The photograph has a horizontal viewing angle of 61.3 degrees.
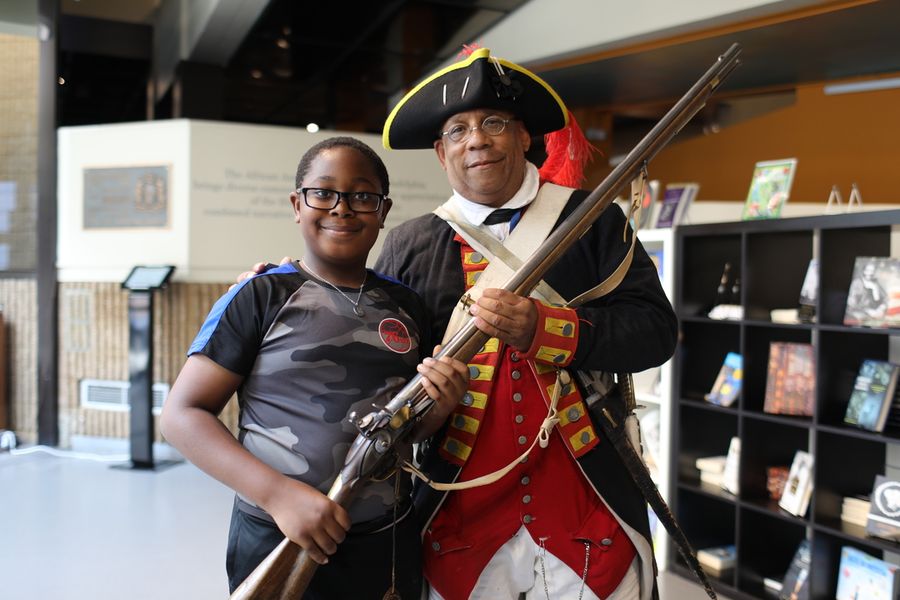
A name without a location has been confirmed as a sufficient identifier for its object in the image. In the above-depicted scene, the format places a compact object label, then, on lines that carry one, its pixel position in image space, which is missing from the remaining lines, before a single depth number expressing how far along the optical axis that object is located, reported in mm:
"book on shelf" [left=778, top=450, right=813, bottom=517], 3131
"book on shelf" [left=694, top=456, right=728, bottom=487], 3584
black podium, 5441
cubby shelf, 3023
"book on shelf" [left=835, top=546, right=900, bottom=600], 2773
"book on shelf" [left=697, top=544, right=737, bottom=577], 3498
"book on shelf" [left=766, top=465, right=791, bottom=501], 3359
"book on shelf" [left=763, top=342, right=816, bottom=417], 3174
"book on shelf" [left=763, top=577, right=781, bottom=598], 3297
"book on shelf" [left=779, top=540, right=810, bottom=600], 3113
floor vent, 5965
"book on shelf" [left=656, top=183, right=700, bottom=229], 3900
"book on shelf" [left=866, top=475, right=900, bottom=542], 2791
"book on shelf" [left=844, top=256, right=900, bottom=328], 2828
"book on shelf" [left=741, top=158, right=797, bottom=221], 3416
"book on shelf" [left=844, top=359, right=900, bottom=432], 2873
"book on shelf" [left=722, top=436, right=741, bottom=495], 3416
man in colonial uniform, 1449
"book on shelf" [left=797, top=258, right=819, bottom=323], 3146
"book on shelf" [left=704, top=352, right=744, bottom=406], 3461
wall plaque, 5863
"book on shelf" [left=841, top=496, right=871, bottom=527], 2990
